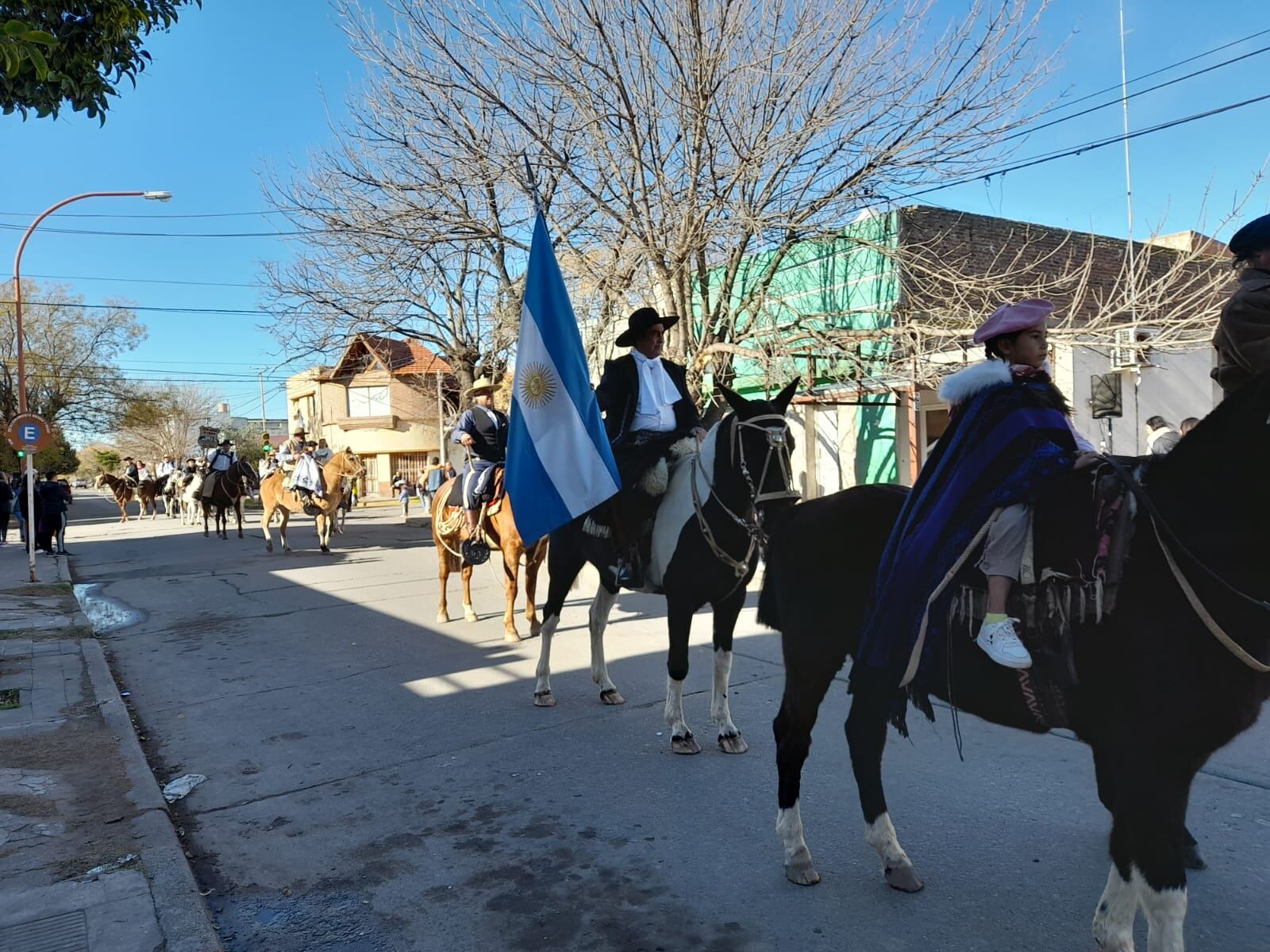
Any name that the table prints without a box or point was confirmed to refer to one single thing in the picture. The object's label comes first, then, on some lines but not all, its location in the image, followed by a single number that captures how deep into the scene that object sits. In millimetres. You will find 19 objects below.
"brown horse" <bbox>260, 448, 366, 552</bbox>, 17297
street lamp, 14101
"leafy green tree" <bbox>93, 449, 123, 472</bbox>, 75931
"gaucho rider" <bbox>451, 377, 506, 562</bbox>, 8648
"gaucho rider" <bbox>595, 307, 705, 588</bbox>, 5777
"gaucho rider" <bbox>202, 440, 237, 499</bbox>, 21609
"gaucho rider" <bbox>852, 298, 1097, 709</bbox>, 2723
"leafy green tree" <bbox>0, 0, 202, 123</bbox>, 5176
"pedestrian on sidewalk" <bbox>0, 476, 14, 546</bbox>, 23297
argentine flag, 5500
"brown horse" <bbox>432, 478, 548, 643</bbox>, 8820
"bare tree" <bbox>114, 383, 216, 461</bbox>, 48531
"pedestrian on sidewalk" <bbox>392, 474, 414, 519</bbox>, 28344
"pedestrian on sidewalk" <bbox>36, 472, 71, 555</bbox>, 18391
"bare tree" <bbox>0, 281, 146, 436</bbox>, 43344
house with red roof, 49281
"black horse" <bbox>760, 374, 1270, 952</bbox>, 2320
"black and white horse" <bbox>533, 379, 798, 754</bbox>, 4770
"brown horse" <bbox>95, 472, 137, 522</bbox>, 31984
